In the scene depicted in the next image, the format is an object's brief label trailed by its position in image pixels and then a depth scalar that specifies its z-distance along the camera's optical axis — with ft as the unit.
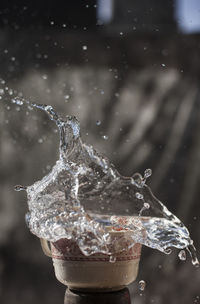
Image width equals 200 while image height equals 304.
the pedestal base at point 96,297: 4.92
